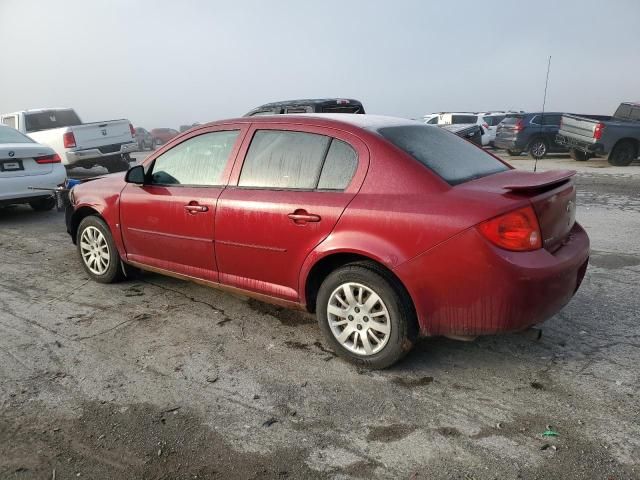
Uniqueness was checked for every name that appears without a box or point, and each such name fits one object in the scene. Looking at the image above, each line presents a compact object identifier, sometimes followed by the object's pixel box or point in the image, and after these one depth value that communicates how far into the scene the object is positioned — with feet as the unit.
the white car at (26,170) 25.32
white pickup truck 40.16
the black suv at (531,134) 57.98
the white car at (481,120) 72.43
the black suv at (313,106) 33.43
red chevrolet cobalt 9.39
